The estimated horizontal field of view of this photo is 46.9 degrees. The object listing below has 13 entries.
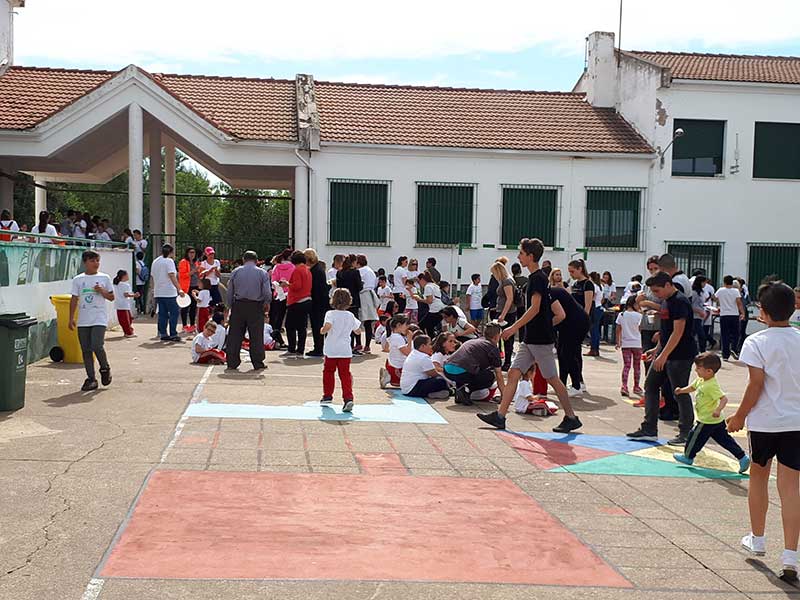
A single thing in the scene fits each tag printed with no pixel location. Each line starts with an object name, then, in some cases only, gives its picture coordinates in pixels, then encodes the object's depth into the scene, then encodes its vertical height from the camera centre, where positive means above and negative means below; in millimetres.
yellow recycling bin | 13852 -1640
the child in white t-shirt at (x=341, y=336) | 10547 -1047
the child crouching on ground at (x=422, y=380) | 12109 -1747
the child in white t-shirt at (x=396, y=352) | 12727 -1468
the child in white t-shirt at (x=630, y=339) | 13086 -1238
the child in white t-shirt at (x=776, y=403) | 5625 -909
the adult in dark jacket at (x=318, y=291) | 15891 -805
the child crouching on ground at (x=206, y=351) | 14398 -1708
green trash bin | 9680 -1312
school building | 25016 +2561
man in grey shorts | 9727 -897
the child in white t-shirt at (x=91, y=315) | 11375 -943
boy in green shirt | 8500 -1452
